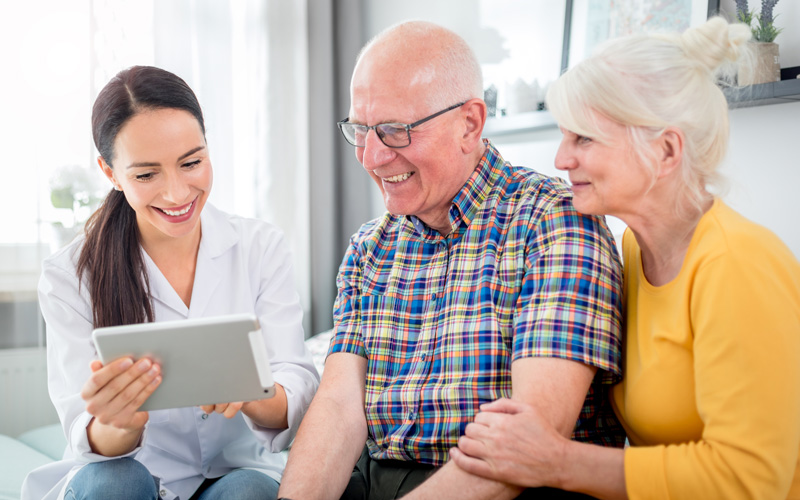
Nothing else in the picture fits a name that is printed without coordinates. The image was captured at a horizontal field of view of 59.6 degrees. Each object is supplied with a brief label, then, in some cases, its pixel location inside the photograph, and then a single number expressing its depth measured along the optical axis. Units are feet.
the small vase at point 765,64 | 6.84
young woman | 4.46
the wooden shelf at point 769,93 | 6.64
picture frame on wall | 7.89
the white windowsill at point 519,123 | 9.16
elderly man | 3.84
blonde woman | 3.19
